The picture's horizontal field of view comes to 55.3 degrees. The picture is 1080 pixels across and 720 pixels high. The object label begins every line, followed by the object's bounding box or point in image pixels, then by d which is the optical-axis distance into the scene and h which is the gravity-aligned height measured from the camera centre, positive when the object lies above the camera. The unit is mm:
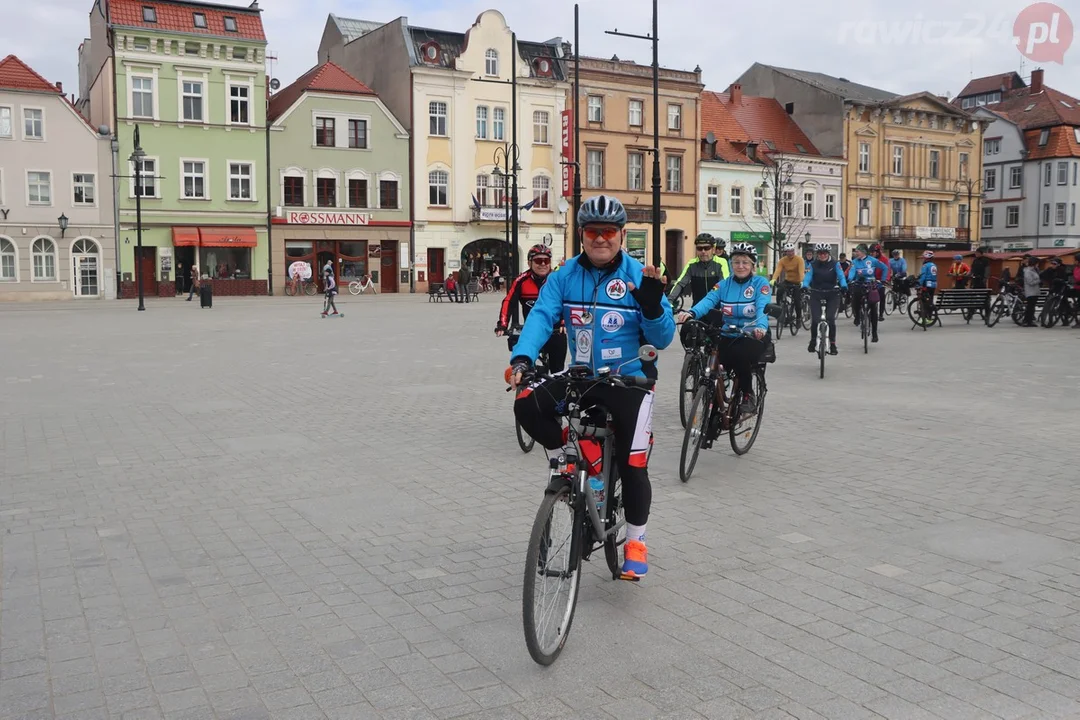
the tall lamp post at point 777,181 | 51816 +5276
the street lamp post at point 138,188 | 36266 +3242
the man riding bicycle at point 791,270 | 17997 +71
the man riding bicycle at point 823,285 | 14516 -157
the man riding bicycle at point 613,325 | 4492 -229
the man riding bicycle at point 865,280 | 17891 -112
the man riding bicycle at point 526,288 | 9156 -121
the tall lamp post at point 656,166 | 25344 +2768
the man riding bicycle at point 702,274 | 11773 +2
